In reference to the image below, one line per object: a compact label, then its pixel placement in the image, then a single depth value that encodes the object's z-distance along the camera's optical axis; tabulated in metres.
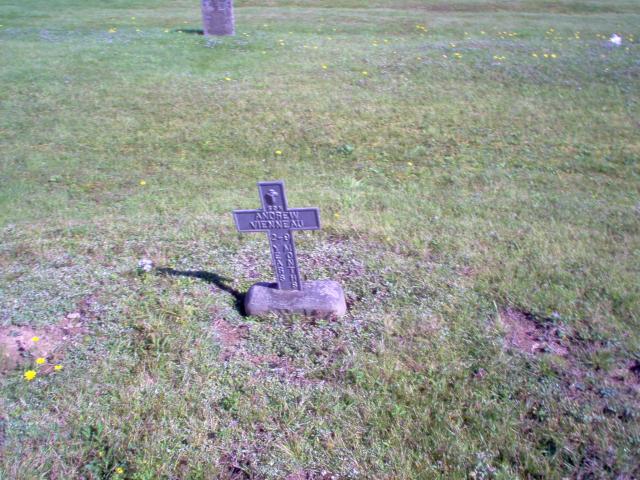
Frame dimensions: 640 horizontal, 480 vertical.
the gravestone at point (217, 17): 12.20
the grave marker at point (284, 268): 3.96
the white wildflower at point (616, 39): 12.29
